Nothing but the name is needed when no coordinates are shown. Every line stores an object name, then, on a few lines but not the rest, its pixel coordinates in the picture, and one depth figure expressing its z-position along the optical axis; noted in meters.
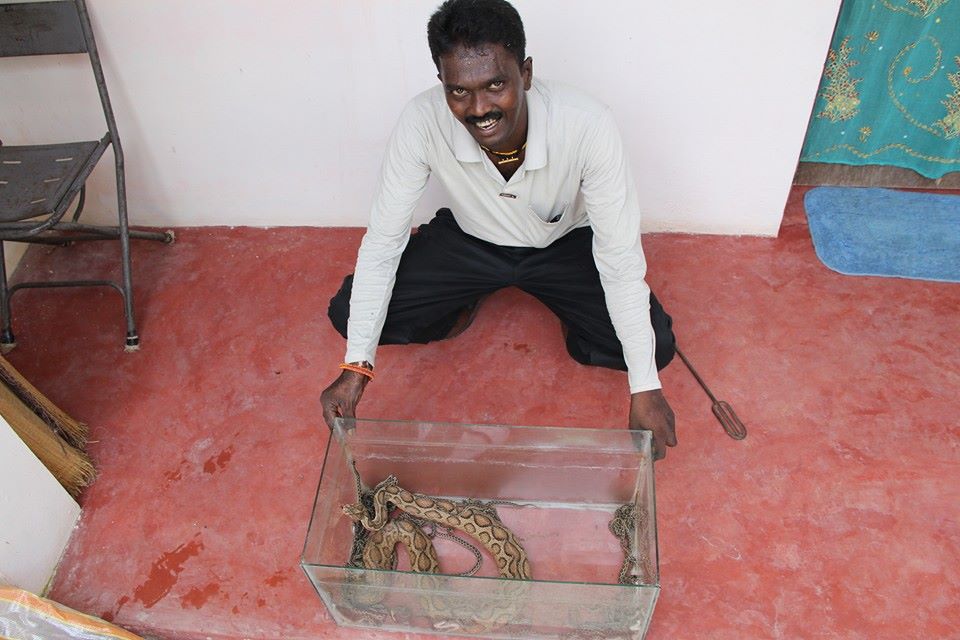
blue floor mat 2.73
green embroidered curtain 2.49
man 1.72
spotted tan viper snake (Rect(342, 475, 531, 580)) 2.01
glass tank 1.84
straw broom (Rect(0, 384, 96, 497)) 2.10
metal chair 2.36
